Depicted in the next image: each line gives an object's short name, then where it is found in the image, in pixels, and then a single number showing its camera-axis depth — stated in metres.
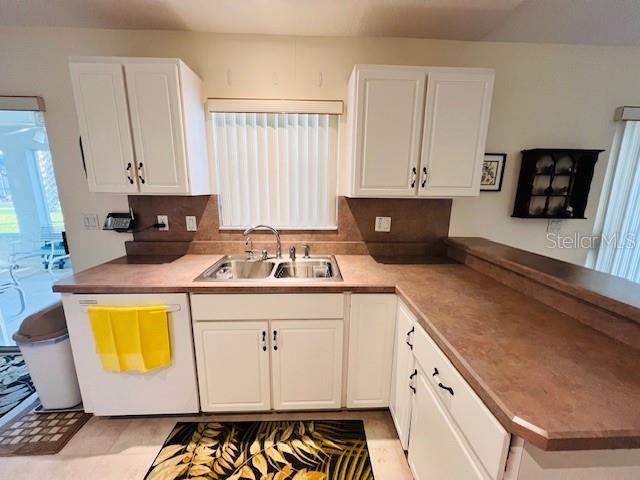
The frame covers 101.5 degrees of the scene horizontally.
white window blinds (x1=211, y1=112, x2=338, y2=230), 1.92
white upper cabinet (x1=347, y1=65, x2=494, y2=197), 1.57
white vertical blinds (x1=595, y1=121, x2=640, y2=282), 2.05
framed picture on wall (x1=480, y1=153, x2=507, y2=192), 2.01
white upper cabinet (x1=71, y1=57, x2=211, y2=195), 1.52
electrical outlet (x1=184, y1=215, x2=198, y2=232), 2.01
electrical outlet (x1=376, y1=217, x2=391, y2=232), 2.06
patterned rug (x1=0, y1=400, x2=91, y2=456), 1.45
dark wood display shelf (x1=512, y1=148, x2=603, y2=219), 1.97
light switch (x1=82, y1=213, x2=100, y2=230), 1.97
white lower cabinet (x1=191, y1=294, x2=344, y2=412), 1.48
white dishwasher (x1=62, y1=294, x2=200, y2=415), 1.44
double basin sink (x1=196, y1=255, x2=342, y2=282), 1.90
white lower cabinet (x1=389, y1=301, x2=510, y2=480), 0.73
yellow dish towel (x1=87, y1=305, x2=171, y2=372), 1.41
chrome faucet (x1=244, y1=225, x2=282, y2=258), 1.93
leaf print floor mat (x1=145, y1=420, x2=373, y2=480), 1.35
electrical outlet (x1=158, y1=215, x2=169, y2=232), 2.00
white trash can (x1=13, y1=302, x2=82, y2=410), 1.57
